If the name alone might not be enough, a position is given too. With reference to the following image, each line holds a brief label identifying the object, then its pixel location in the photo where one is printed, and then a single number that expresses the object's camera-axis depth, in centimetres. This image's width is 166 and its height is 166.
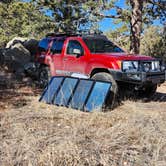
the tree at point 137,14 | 959
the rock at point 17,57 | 1049
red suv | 576
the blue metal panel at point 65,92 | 557
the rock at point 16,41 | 1287
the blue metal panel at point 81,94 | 532
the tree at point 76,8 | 998
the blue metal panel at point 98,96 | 517
